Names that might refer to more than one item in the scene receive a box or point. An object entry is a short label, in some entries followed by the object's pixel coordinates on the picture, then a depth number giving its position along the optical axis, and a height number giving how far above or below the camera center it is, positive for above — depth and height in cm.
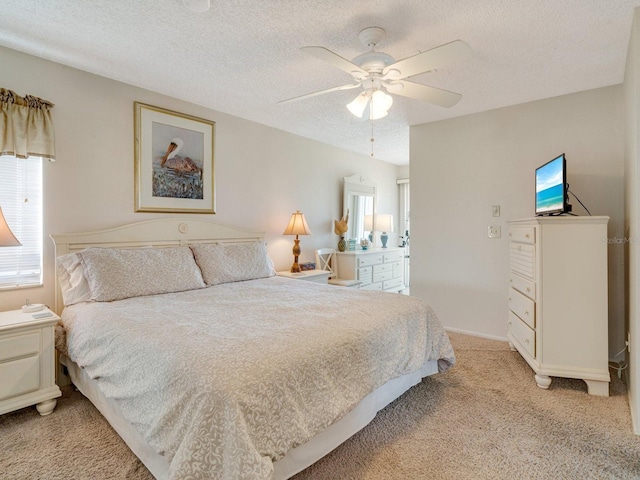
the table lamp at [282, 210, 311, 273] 411 +13
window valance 229 +79
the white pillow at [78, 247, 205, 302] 235 -24
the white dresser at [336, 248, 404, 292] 483 -43
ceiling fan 177 +98
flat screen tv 245 +40
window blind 235 +17
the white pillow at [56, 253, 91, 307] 234 -28
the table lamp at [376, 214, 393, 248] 553 +27
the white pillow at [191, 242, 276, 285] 300 -20
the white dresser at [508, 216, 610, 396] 234 -44
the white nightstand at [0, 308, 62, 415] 195 -73
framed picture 299 +74
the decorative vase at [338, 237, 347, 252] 502 -8
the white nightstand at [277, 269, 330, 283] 385 -41
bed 119 -52
